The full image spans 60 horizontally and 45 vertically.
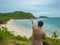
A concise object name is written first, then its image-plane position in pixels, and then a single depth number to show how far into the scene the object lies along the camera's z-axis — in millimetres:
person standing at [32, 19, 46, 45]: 1151
